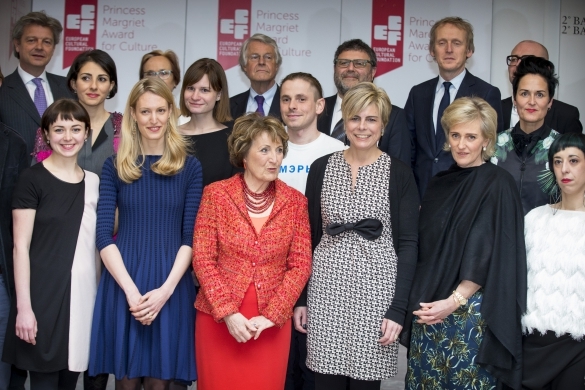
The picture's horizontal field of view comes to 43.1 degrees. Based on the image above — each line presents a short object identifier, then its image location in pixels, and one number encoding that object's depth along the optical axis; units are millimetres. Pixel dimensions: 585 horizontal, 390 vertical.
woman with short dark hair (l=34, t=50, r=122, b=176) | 3936
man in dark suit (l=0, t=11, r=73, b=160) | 4453
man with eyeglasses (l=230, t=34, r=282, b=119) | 5145
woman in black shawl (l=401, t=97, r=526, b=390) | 3150
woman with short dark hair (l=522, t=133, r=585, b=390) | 3148
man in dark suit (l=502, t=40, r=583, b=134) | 4789
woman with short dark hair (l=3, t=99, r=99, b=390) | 3340
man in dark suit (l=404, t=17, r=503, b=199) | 4645
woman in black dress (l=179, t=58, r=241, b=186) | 3875
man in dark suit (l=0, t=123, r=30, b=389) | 3555
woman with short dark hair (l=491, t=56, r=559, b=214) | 3600
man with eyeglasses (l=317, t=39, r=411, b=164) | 4273
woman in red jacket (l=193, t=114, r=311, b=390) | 3193
